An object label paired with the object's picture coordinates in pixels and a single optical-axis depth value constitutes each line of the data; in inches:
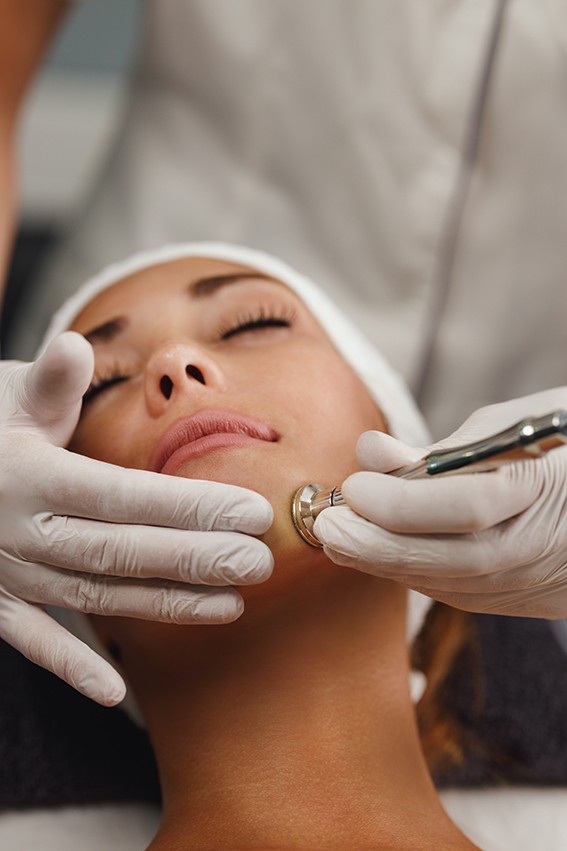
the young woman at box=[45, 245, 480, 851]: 37.2
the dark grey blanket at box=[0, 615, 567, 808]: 47.1
